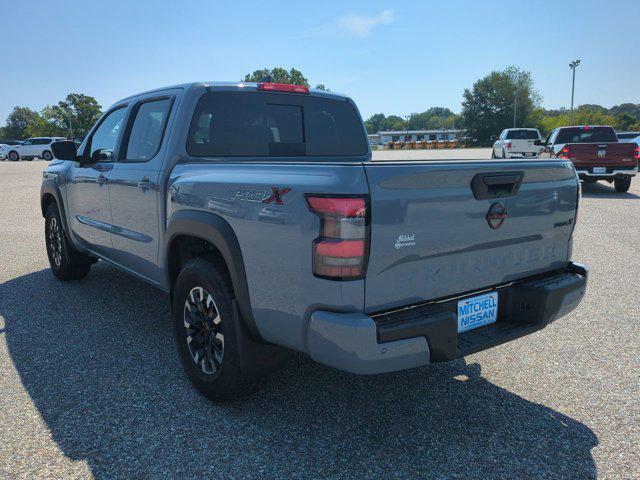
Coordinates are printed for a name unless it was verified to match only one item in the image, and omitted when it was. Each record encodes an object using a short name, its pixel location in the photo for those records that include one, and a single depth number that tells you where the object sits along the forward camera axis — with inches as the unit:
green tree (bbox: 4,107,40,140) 5201.3
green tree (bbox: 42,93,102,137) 3964.1
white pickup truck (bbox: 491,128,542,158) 810.2
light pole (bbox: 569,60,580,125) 2449.6
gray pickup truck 89.7
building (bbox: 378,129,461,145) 5462.6
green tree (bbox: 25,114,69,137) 3914.9
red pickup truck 517.7
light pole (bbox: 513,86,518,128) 3207.7
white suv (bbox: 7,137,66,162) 1630.2
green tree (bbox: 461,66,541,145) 3499.0
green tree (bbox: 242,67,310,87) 3626.7
